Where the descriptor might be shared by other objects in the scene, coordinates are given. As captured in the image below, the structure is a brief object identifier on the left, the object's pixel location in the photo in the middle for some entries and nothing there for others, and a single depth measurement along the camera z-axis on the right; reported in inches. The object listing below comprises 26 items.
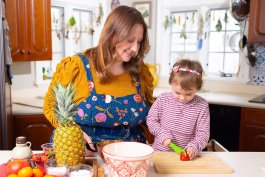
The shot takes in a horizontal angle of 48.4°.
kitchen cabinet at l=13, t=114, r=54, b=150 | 98.7
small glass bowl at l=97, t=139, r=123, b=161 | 44.3
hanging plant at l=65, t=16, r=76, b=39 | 138.9
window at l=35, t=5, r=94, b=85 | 133.4
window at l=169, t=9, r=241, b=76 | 135.9
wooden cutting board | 43.7
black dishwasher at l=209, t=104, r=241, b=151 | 108.7
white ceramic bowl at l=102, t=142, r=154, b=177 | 35.2
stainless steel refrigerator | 84.3
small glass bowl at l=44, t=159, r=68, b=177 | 37.5
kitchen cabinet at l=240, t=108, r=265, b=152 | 103.1
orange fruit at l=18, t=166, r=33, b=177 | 35.5
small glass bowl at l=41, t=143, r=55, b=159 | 43.0
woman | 56.9
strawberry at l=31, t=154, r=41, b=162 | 42.3
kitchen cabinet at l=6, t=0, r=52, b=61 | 99.1
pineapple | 38.8
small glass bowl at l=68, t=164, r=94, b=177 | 37.2
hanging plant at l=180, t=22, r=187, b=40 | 146.8
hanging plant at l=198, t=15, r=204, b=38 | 140.1
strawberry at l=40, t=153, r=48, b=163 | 42.3
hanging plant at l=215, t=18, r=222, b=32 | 137.4
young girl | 57.0
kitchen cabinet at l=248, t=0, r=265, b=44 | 109.0
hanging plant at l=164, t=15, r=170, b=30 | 148.4
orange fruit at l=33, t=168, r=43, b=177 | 36.6
